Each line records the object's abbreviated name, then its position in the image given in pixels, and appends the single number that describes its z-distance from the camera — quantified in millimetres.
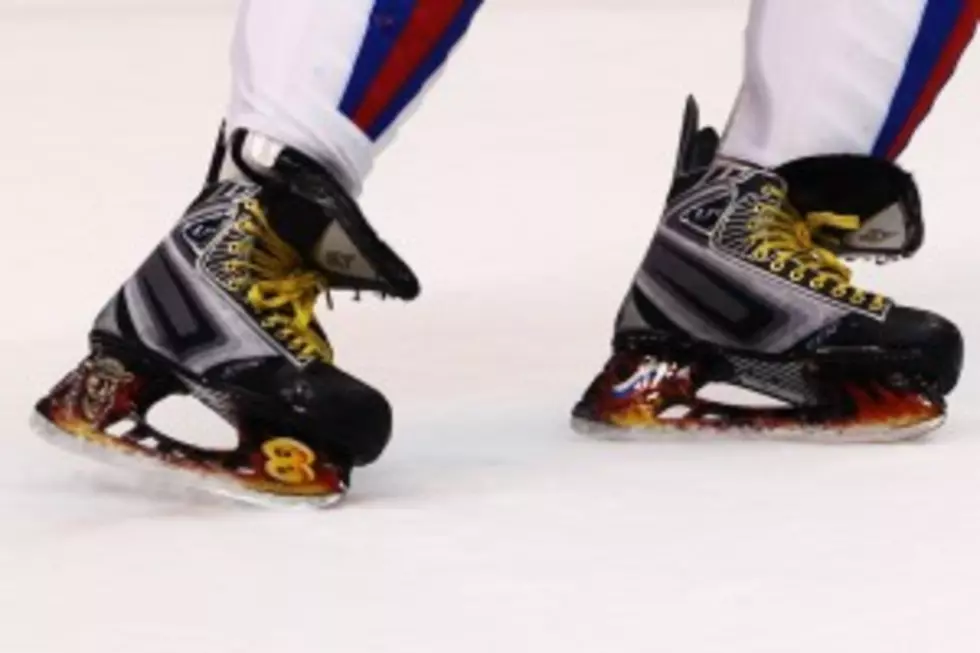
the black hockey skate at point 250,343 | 6207
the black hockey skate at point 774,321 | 6405
